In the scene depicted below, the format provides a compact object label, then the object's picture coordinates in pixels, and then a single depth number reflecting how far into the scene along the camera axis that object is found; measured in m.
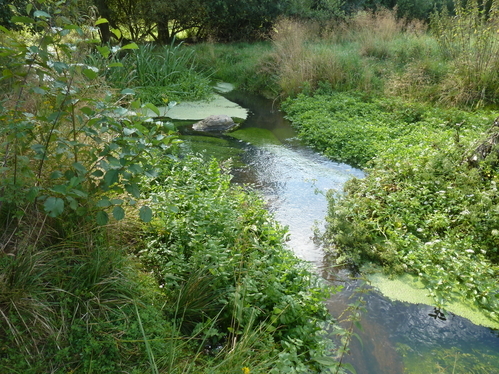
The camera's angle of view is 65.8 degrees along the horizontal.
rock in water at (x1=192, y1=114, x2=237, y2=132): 7.27
